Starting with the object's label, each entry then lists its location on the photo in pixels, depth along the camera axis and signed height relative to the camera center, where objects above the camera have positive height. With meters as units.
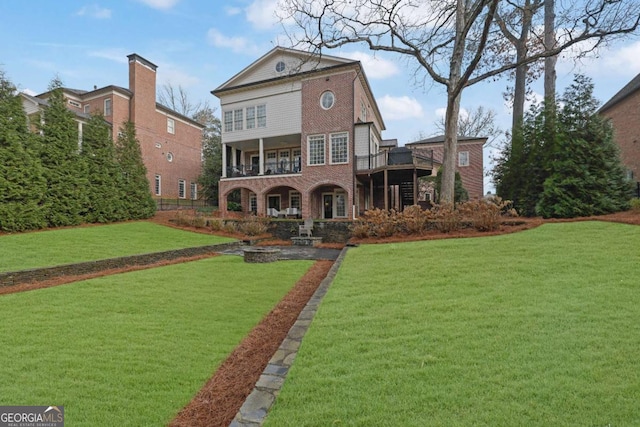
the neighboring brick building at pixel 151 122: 25.42 +8.36
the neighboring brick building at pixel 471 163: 27.48 +4.53
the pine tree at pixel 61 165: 13.44 +2.38
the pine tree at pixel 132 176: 17.48 +2.36
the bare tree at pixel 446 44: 12.88 +7.49
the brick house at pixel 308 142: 19.44 +5.12
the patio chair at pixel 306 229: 16.54 -0.64
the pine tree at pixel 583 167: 11.68 +1.80
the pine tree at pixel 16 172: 11.66 +1.79
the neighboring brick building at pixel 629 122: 19.47 +6.03
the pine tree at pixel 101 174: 15.40 +2.23
